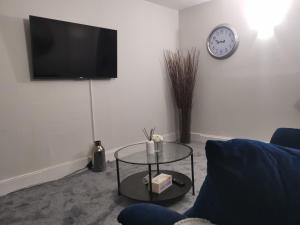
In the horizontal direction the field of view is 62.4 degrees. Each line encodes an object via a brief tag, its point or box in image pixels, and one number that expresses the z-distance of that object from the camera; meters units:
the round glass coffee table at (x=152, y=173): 2.08
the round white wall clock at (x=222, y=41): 3.59
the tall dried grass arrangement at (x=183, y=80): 3.96
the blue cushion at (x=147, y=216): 0.90
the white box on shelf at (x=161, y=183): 2.10
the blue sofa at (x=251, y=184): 0.65
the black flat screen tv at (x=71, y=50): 2.51
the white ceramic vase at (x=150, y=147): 2.31
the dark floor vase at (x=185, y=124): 4.04
